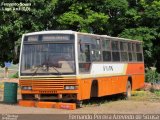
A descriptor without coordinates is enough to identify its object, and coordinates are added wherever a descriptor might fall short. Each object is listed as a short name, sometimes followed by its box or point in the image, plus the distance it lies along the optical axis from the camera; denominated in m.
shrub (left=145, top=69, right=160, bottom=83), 33.19
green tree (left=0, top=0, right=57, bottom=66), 31.08
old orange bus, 18.38
